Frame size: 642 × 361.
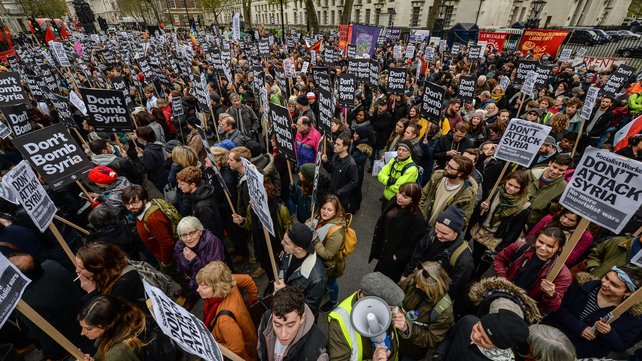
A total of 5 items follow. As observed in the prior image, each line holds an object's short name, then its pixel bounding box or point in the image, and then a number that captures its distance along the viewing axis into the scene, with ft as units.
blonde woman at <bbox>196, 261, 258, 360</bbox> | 8.04
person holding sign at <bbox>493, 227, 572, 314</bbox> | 9.21
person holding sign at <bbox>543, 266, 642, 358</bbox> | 8.20
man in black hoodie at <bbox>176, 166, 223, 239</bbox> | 12.43
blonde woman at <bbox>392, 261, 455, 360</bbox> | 8.05
